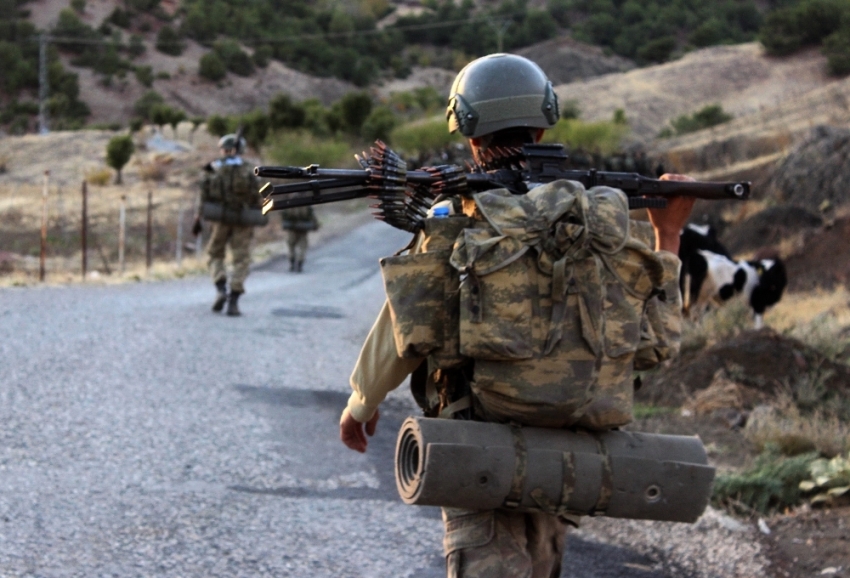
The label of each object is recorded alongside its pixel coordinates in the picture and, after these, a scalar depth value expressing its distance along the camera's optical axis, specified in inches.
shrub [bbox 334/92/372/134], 2180.1
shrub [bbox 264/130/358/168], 1786.4
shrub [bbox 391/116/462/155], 2012.8
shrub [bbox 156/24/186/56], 3843.5
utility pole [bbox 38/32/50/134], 2982.3
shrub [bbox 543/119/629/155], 1870.7
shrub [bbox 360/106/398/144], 2133.4
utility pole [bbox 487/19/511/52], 4403.3
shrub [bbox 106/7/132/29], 3964.1
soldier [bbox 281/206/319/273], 835.4
